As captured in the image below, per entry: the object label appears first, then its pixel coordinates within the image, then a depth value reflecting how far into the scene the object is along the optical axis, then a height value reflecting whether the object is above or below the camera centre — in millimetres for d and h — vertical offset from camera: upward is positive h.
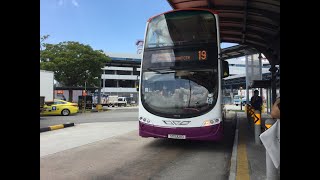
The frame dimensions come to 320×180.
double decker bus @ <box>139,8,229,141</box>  6283 +478
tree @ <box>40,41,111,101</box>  24481 +3469
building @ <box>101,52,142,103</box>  51899 +3663
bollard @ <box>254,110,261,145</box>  6669 -933
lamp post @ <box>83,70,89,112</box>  23633 +5
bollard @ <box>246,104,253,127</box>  10456 -1169
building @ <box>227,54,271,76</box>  64908 +7924
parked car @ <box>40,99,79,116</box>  18176 -1085
